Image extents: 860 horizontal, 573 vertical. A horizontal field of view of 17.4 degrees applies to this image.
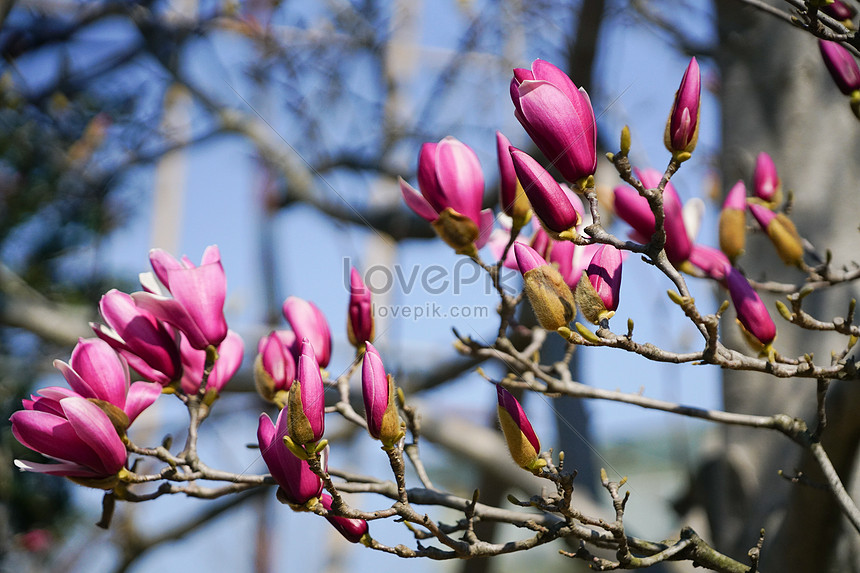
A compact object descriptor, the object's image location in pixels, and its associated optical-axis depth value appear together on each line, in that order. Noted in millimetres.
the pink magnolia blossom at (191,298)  1595
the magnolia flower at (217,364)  1643
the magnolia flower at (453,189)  1625
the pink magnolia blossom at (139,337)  1602
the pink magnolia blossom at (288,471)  1533
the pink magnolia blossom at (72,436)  1548
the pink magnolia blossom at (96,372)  1577
